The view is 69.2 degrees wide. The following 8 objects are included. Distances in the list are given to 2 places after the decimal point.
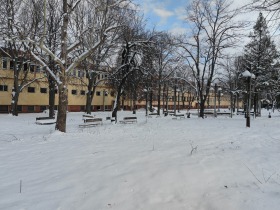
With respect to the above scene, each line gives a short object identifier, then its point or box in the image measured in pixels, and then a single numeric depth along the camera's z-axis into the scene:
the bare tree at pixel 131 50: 17.05
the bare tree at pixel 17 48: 19.73
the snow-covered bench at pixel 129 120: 15.72
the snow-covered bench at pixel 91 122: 13.40
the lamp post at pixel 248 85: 12.80
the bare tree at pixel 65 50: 9.76
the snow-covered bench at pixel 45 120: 15.54
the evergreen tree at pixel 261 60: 23.61
